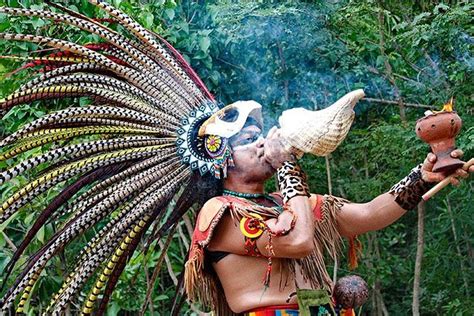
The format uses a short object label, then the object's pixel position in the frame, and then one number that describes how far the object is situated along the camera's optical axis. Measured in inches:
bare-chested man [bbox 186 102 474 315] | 139.9
